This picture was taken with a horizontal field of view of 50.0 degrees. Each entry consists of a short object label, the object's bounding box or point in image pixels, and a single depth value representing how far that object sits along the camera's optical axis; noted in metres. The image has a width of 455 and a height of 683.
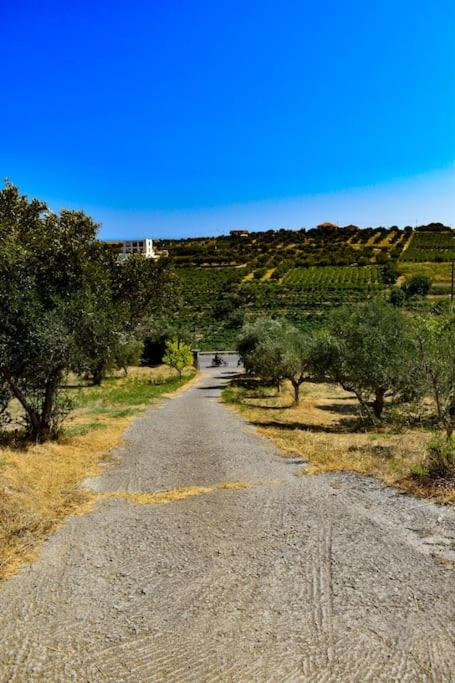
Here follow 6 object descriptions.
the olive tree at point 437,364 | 13.58
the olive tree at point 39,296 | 12.56
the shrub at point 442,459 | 9.20
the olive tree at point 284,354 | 28.71
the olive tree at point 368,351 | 18.89
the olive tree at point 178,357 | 47.91
